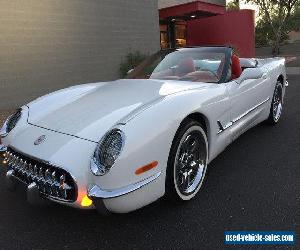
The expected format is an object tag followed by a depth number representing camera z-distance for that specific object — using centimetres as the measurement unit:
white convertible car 243
